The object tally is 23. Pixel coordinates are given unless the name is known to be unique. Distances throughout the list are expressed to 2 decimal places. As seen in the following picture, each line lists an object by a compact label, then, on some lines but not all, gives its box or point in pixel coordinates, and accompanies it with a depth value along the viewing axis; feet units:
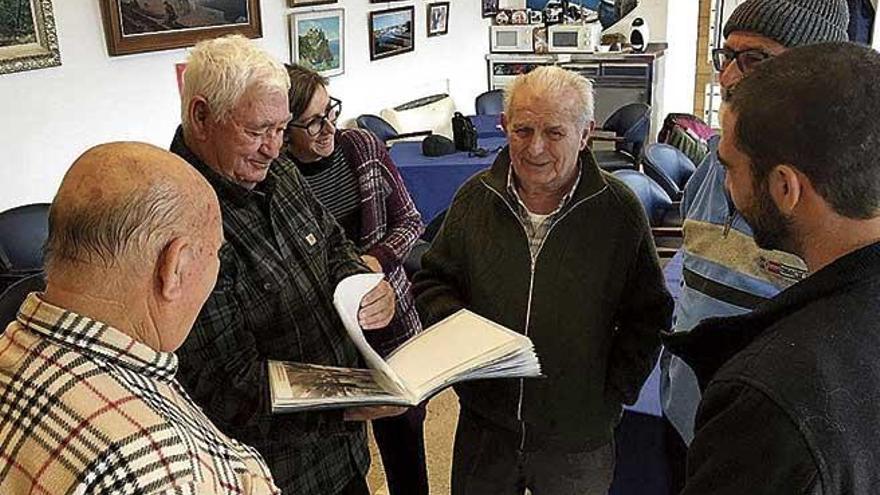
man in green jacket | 5.38
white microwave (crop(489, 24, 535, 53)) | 23.45
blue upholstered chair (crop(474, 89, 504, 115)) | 20.81
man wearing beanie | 4.79
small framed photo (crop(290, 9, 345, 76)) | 14.97
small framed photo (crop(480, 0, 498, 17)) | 23.63
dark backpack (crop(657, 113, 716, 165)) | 17.49
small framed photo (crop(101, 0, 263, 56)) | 10.65
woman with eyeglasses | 6.61
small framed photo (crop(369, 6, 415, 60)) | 17.83
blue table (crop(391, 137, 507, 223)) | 14.55
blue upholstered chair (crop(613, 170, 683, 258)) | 11.65
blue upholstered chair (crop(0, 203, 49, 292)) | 8.60
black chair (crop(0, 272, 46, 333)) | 5.20
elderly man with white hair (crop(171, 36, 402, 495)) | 4.52
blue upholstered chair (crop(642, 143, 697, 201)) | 13.88
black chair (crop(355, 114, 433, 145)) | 16.75
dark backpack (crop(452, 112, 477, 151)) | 15.40
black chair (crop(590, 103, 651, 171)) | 19.20
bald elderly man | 2.65
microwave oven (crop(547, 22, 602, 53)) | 22.77
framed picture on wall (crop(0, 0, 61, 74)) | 9.08
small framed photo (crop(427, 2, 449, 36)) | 20.42
